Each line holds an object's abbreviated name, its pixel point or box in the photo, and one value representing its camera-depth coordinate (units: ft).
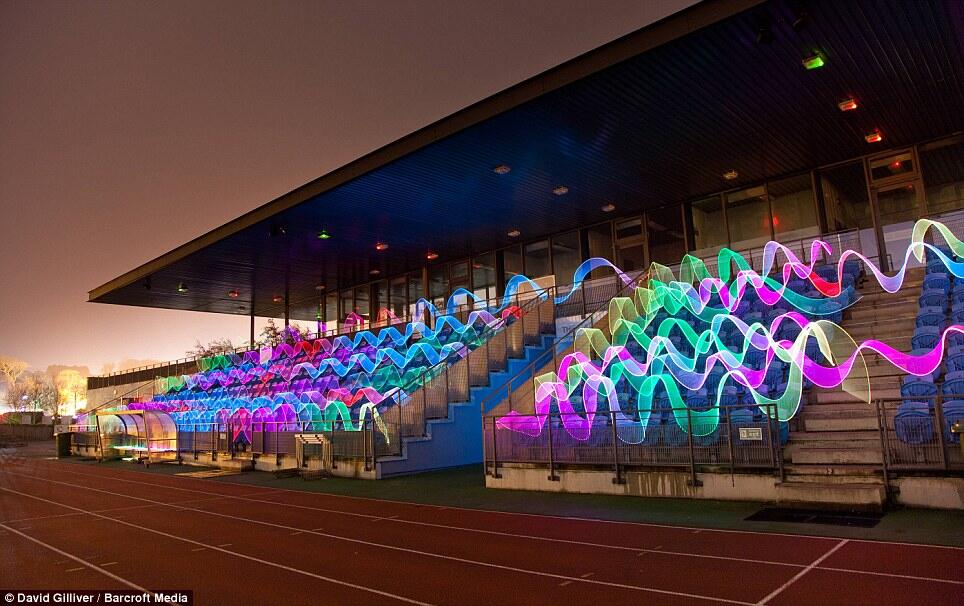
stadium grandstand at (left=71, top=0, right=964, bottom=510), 40.70
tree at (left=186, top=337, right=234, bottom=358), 173.27
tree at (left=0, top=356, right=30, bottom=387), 246.27
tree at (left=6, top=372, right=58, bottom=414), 273.33
